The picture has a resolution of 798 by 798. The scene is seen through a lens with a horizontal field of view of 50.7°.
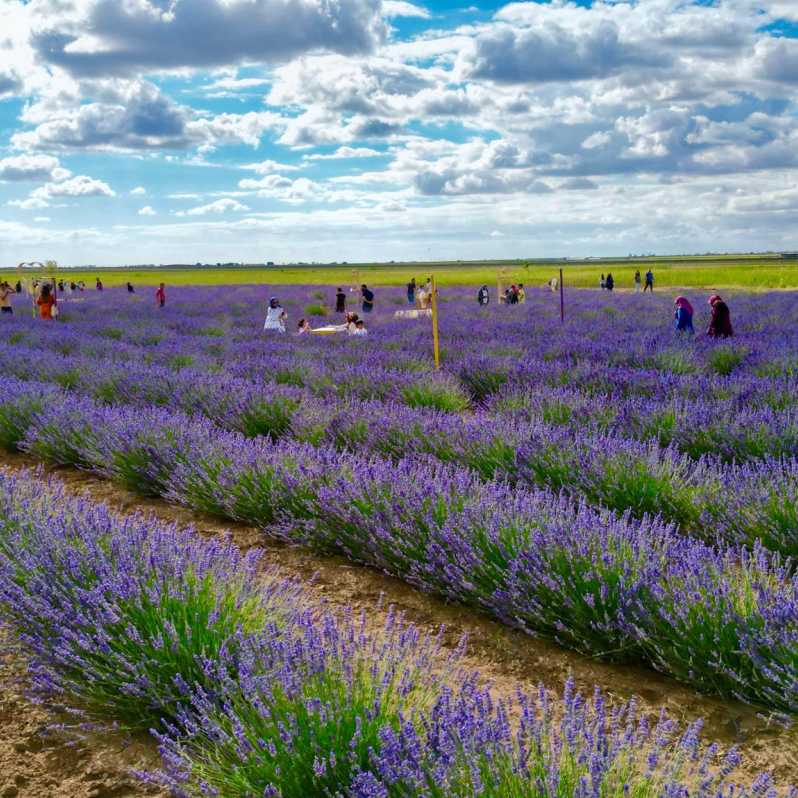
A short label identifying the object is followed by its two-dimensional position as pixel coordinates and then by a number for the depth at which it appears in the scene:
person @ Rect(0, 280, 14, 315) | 21.45
